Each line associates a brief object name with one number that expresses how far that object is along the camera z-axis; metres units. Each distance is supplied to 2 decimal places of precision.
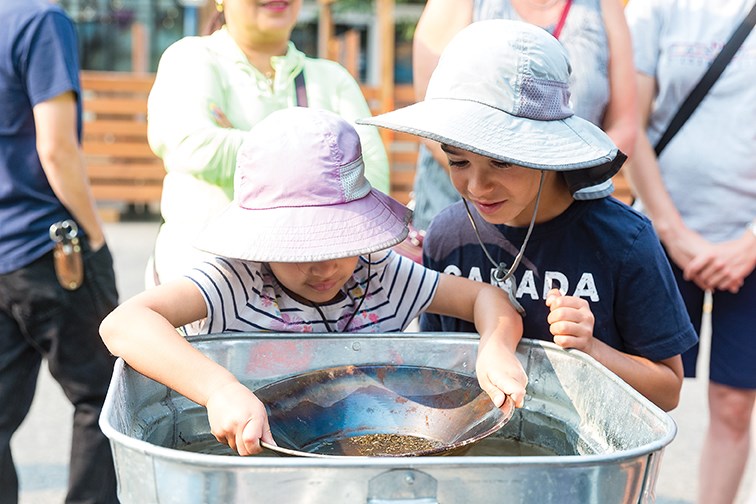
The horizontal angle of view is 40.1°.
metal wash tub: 1.08
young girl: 1.50
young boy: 1.62
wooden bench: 10.02
